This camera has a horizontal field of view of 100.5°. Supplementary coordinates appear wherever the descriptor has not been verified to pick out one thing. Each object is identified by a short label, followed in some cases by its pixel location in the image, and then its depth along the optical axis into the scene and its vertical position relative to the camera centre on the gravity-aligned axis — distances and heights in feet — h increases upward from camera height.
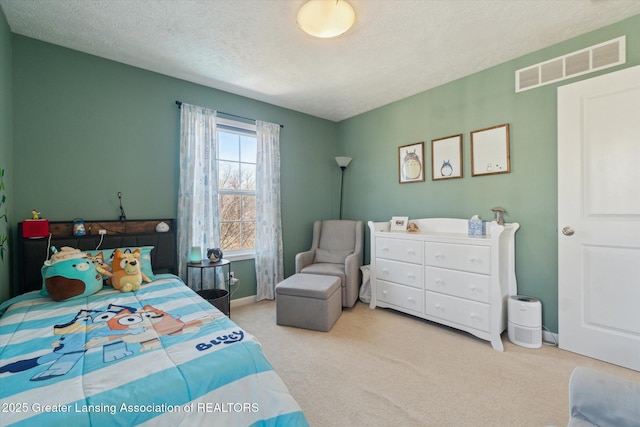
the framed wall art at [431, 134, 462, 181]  9.48 +2.08
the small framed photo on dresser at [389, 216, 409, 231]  10.25 -0.36
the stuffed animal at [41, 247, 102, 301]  5.78 -1.41
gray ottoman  8.30 -2.87
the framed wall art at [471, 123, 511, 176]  8.40 +2.07
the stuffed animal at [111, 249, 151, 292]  6.55 -1.47
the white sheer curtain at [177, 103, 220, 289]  9.23 +0.99
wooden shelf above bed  7.43 -0.39
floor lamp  12.86 +2.57
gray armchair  10.07 -1.73
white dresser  7.47 -1.92
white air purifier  7.22 -3.00
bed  2.66 -1.87
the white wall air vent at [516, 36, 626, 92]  6.64 +4.04
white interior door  6.23 -0.08
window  10.71 +1.19
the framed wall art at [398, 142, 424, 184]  10.58 +2.09
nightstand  8.52 -2.71
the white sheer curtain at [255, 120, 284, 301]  11.15 +0.08
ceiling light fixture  5.68 +4.34
